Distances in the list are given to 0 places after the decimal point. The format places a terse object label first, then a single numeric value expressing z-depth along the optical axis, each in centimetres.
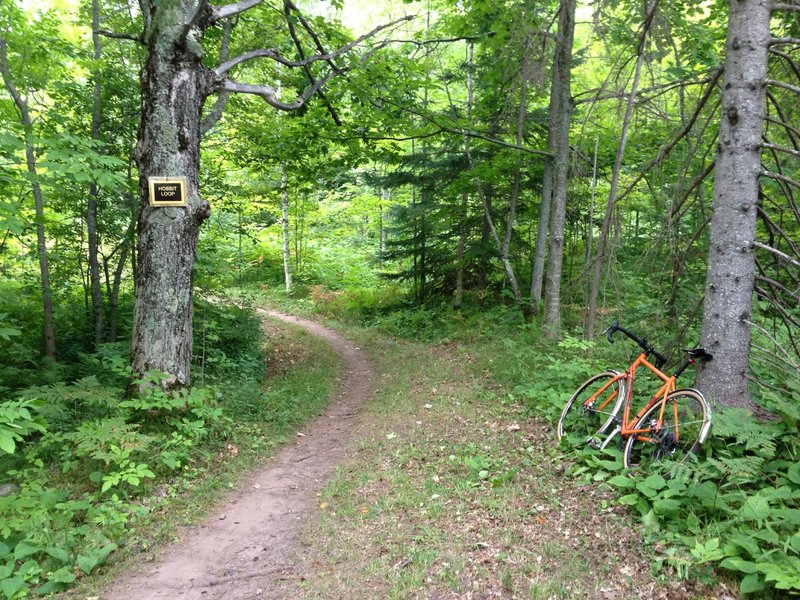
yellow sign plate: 576
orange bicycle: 414
